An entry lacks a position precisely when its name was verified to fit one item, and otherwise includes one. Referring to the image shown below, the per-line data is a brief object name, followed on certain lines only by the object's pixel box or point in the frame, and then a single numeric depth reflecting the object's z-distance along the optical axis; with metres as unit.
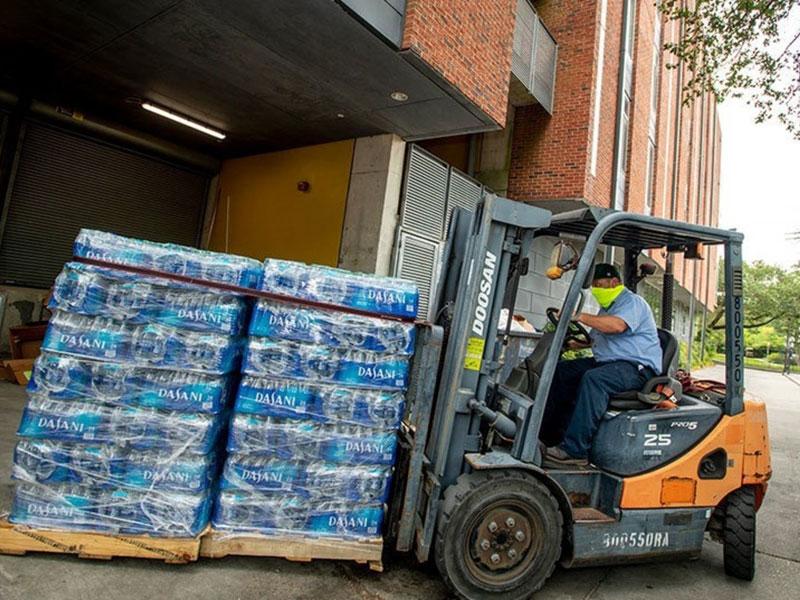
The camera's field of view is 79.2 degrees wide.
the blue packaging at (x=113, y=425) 2.88
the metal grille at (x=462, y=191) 9.79
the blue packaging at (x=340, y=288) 3.11
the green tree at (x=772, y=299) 46.81
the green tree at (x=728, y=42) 8.08
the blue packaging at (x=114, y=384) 2.90
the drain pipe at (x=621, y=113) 12.46
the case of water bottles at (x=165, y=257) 2.97
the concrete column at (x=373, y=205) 8.30
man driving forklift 3.43
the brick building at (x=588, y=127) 10.81
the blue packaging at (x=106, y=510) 2.83
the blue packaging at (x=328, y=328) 3.05
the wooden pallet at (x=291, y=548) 2.94
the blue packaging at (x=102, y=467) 2.86
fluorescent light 8.28
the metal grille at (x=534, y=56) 9.71
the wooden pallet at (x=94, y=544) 2.76
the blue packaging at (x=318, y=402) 3.02
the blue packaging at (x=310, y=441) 3.00
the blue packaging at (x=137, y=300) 2.93
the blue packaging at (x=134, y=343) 2.92
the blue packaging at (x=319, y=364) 3.04
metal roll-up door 8.66
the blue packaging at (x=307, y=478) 3.00
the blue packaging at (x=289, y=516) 2.98
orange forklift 2.96
